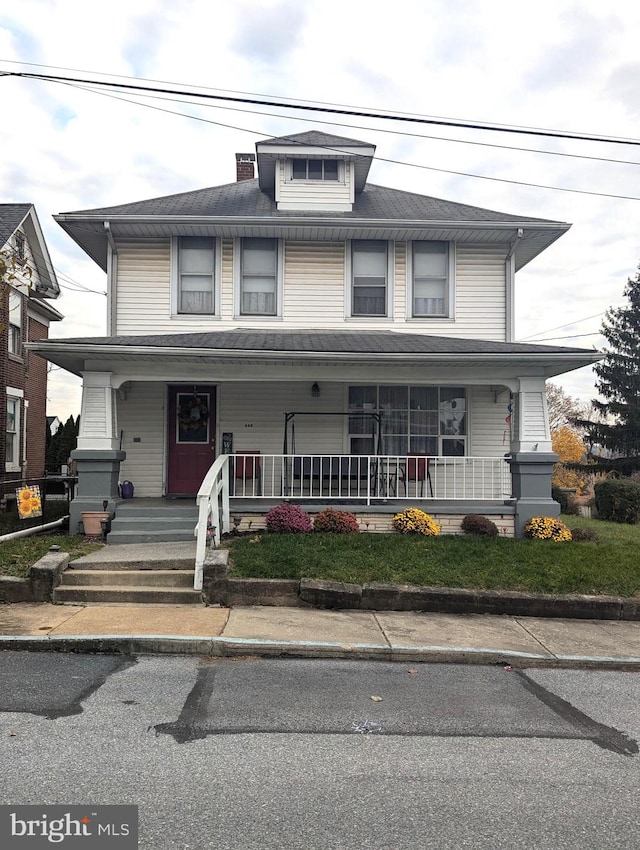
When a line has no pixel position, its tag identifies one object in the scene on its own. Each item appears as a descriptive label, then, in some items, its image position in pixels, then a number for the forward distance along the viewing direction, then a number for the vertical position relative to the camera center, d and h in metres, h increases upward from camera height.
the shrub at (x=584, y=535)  11.43 -1.44
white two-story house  12.56 +2.71
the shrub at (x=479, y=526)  10.76 -1.22
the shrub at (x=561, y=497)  16.41 -1.14
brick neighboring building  18.41 +2.78
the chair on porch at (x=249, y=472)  12.44 -0.43
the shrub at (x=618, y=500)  14.47 -1.09
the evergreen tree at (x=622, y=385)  28.11 +2.78
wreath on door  12.98 +0.68
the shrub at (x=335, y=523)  10.41 -1.14
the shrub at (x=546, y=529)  10.71 -1.27
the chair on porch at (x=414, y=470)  12.27 -0.38
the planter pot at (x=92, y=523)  10.45 -1.16
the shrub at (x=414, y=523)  10.61 -1.16
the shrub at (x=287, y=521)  10.30 -1.11
